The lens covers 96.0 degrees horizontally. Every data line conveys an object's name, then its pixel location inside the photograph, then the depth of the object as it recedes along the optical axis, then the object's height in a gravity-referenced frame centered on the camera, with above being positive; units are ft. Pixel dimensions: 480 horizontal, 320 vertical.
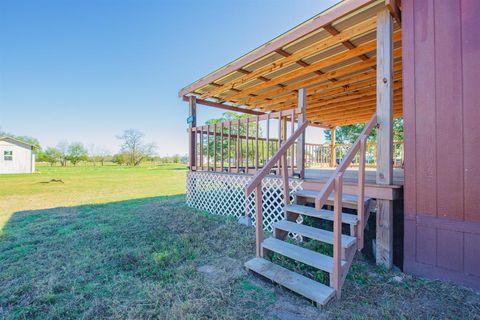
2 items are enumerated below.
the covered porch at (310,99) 8.16 +5.76
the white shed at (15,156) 64.18 +1.65
